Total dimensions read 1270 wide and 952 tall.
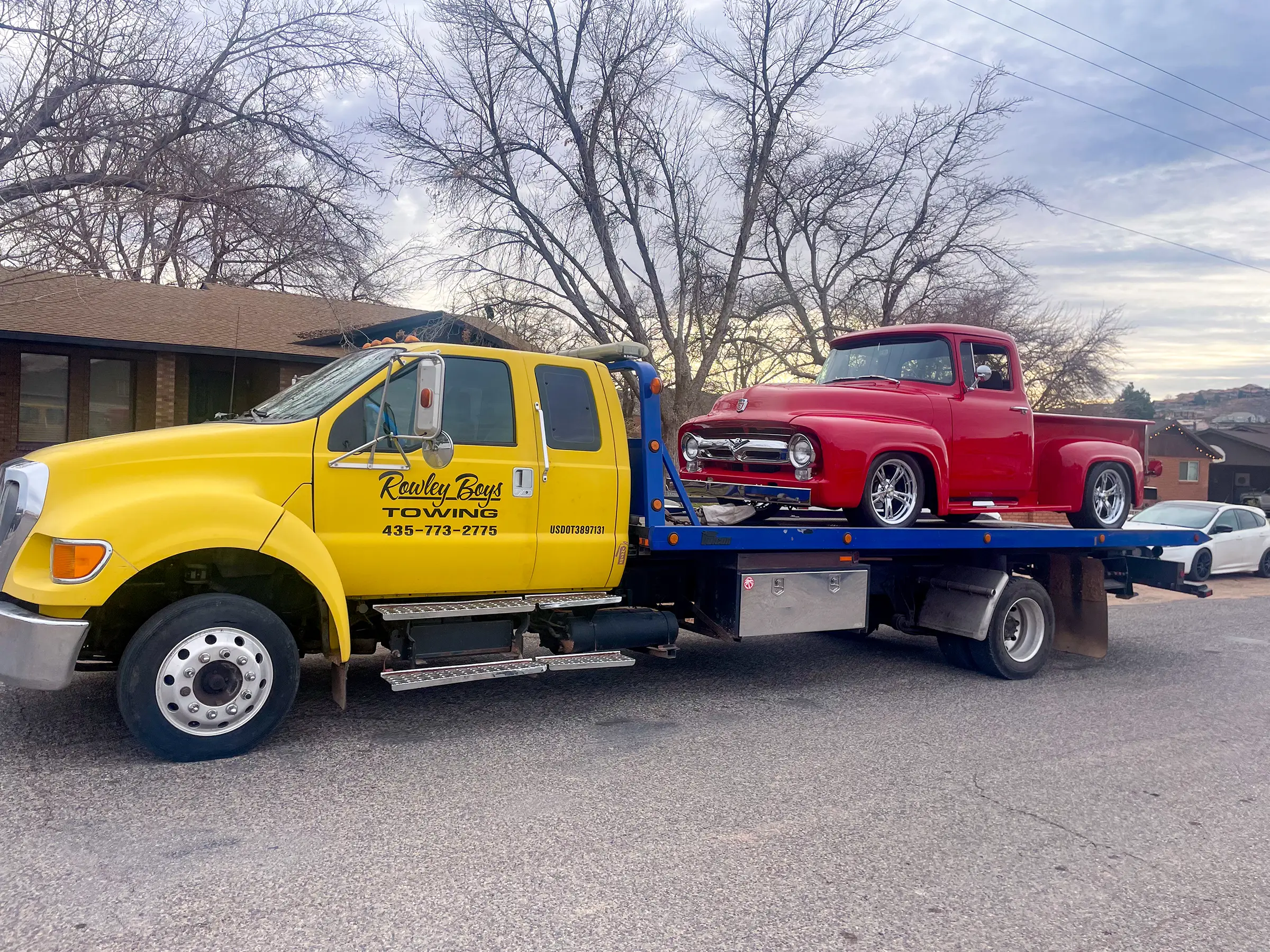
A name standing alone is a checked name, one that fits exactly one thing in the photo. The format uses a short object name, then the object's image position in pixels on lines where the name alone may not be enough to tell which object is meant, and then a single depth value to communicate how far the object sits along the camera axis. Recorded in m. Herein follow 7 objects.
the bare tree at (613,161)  21.89
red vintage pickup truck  7.33
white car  17.67
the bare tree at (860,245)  24.66
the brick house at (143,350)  18.62
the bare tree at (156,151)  12.56
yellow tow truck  4.94
